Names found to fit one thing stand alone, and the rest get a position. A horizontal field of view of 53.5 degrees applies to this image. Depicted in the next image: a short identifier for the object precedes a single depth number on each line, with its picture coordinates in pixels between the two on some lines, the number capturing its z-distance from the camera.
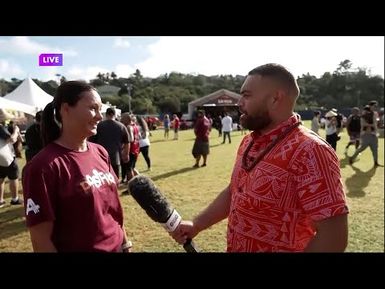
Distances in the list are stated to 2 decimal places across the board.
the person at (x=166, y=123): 25.70
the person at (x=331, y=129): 12.38
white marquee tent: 10.55
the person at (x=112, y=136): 6.99
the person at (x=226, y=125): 19.74
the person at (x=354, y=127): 13.09
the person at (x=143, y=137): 10.52
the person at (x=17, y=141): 8.44
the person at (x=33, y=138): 6.62
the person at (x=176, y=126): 25.47
